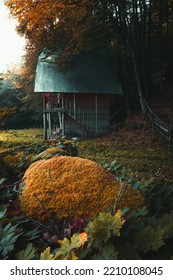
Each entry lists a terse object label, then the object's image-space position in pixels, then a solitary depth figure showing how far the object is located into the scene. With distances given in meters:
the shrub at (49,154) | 3.87
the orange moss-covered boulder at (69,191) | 2.59
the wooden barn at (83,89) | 17.98
